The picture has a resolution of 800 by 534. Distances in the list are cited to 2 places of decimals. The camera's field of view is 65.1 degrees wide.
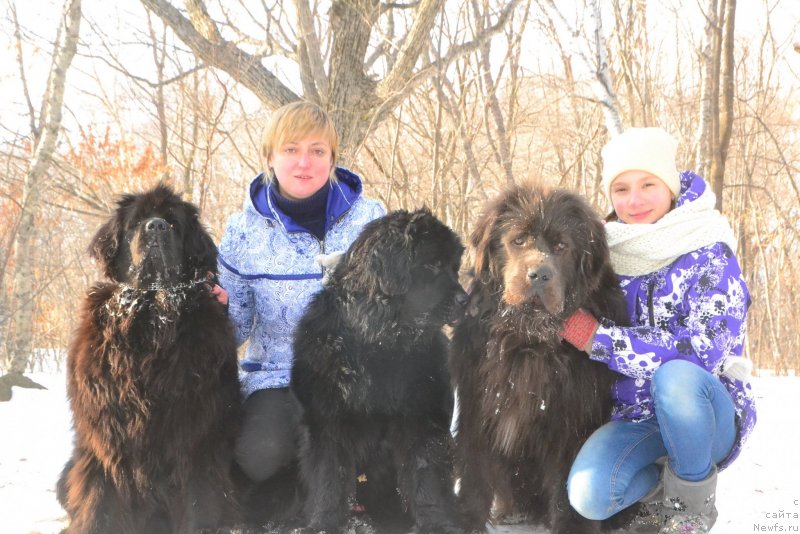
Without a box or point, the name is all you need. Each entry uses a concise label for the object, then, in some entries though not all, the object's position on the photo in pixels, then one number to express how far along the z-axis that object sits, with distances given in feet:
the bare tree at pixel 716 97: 18.24
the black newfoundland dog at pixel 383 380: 7.86
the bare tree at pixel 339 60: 14.89
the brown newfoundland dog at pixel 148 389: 7.62
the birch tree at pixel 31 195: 18.54
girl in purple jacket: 7.30
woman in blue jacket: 9.71
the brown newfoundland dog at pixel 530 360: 7.72
